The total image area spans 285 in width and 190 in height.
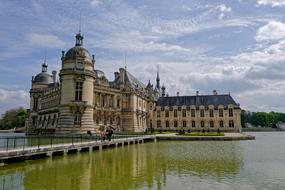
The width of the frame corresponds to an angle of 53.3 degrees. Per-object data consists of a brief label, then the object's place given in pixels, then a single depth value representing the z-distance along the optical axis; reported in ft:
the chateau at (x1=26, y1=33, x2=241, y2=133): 165.37
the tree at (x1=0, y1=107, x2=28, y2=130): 389.60
